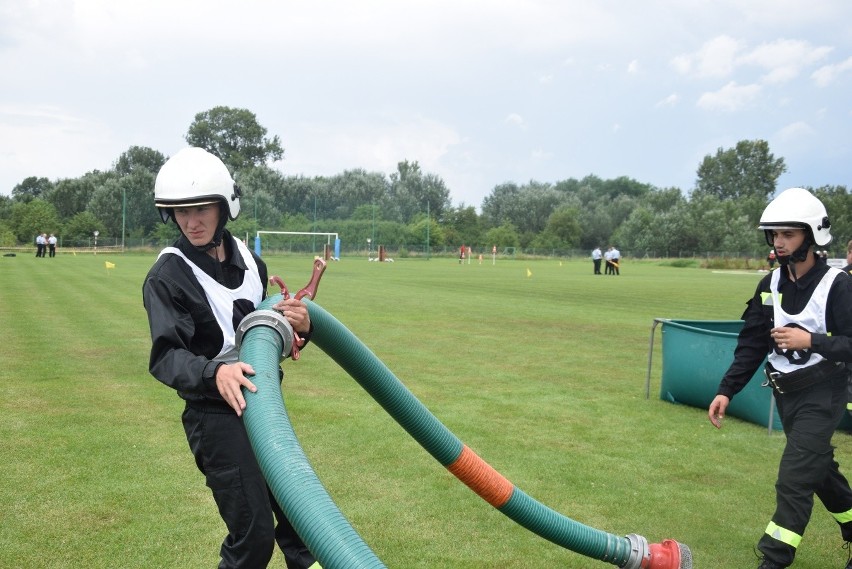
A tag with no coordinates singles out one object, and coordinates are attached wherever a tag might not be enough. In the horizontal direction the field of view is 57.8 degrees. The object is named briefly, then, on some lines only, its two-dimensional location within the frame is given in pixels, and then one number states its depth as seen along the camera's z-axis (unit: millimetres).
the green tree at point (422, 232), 88500
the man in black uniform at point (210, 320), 3580
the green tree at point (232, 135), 107438
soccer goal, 74719
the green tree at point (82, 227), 77062
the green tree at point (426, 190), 111625
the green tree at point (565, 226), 109062
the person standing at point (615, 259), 51634
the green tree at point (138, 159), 110562
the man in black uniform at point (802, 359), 4949
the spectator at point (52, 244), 54844
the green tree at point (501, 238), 103688
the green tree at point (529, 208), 120188
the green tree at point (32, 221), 78312
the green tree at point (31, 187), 119750
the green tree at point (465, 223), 104500
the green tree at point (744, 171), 136000
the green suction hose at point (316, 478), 2670
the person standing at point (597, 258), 51531
